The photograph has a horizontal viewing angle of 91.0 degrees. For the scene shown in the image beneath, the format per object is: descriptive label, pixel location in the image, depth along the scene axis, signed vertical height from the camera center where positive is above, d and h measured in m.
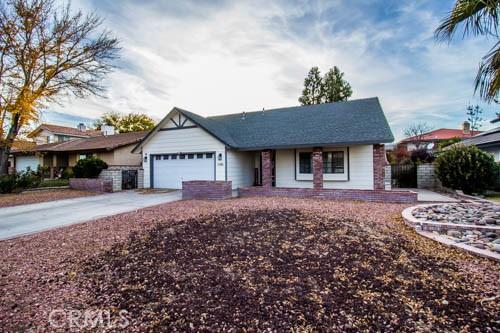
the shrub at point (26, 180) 13.48 -0.50
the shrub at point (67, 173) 18.12 -0.19
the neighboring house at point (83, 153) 18.62 +1.45
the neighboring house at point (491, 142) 14.43 +1.42
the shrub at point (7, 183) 12.81 -0.63
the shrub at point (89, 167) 14.26 +0.19
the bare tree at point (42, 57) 13.37 +6.89
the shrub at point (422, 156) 15.34 +0.67
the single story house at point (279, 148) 11.70 +1.07
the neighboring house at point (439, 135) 27.64 +4.60
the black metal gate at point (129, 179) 14.80 -0.58
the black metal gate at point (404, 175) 14.62 -0.49
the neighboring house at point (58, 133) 27.69 +4.34
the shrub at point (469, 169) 10.55 -0.12
